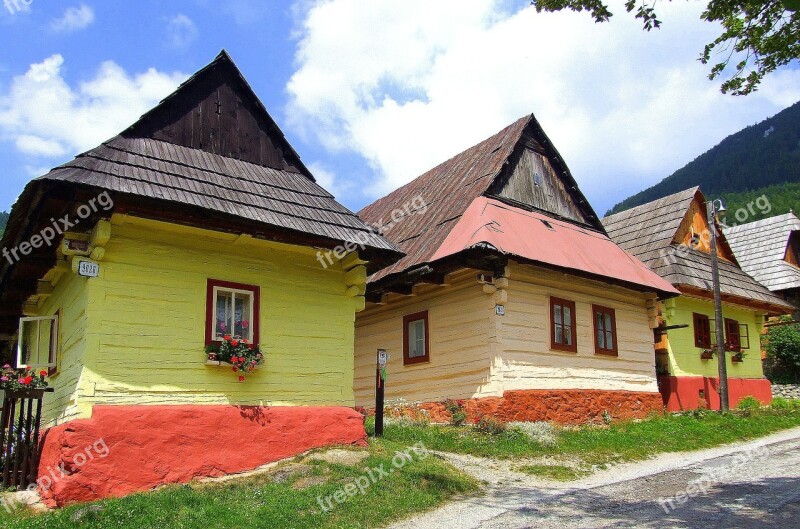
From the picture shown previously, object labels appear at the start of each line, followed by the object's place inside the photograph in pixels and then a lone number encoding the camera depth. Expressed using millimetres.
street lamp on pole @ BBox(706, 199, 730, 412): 17781
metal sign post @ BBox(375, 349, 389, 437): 11836
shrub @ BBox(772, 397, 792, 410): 19769
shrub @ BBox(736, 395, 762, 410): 19472
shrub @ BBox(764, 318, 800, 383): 24953
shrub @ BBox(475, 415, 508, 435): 12992
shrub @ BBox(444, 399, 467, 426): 14094
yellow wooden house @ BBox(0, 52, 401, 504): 9477
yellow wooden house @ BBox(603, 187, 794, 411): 19422
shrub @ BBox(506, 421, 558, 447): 12597
